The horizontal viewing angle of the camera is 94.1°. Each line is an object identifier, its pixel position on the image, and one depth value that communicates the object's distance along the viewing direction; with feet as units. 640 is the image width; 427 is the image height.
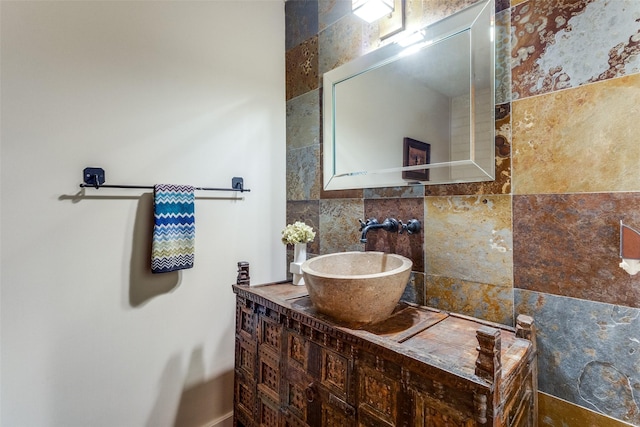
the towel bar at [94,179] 4.28
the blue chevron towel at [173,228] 4.61
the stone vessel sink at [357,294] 3.05
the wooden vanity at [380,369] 2.31
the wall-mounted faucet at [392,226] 4.23
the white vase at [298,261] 5.03
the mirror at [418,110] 3.64
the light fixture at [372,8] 4.34
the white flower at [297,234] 5.02
